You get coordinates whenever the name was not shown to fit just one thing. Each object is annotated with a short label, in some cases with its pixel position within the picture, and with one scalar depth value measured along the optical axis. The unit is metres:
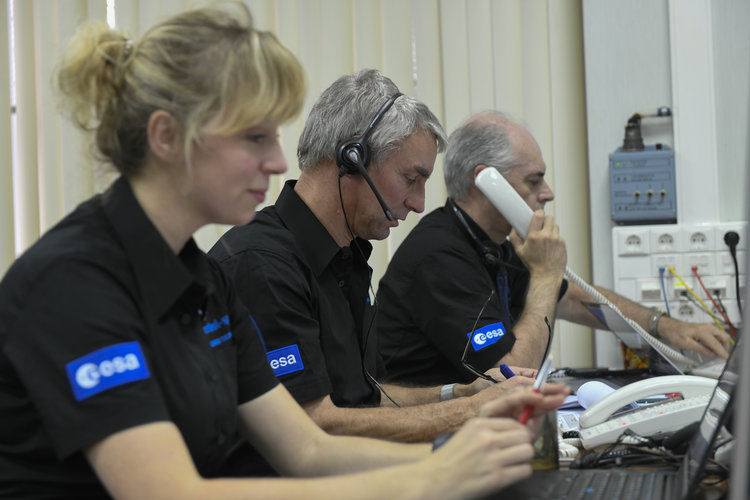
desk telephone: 1.42
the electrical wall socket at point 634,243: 2.66
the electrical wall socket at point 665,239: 2.64
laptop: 1.02
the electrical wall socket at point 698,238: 2.63
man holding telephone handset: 2.07
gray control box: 2.67
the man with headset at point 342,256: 1.51
